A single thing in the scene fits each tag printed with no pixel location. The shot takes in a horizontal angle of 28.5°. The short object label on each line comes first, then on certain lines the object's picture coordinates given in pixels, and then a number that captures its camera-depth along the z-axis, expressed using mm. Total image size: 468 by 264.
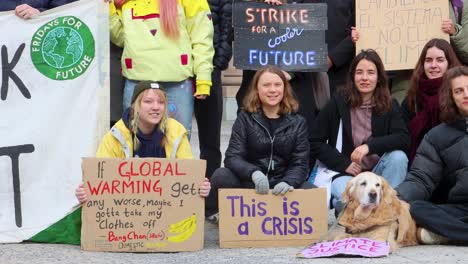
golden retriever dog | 5746
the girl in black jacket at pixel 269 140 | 6254
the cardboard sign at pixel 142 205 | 5805
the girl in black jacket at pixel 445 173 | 5859
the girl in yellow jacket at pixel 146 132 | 5996
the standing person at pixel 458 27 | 6992
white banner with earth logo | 6258
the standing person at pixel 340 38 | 7145
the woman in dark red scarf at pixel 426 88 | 6609
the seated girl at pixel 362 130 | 6418
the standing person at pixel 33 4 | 6367
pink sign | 5512
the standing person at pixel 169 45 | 6406
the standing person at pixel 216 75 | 6934
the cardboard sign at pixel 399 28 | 7047
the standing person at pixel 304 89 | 7117
